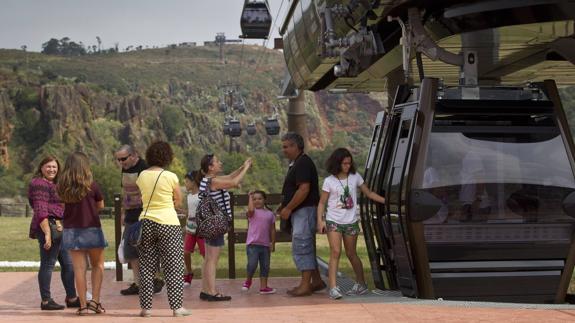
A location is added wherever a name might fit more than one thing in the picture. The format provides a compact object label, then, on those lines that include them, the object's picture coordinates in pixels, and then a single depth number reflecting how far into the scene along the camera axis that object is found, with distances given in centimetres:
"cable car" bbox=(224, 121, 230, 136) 5554
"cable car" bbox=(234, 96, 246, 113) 7619
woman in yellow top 960
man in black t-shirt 1137
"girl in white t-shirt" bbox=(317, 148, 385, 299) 1094
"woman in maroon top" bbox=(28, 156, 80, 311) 1042
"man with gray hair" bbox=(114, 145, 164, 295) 1146
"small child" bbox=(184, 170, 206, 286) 1241
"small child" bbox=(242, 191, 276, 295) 1214
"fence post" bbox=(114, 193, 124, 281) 1385
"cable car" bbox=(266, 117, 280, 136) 4946
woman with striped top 1102
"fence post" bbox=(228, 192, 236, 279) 1416
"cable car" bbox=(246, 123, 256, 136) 6719
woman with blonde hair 987
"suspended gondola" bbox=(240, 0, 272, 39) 2727
